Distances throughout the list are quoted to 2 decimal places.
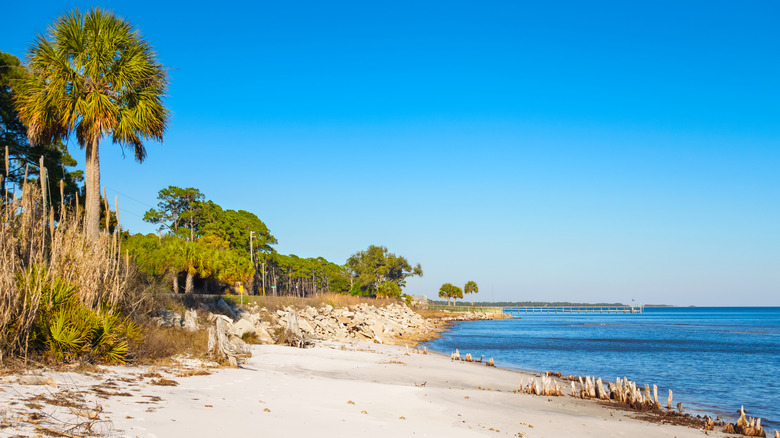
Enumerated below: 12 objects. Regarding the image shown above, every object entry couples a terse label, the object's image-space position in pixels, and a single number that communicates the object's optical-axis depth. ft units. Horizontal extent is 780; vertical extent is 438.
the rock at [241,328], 65.67
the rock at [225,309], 78.81
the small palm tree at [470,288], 476.95
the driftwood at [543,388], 52.21
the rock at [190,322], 54.39
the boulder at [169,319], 53.93
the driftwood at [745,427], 40.02
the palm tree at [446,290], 475.72
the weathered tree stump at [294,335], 70.80
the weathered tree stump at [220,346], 43.96
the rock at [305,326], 86.17
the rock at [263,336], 69.26
